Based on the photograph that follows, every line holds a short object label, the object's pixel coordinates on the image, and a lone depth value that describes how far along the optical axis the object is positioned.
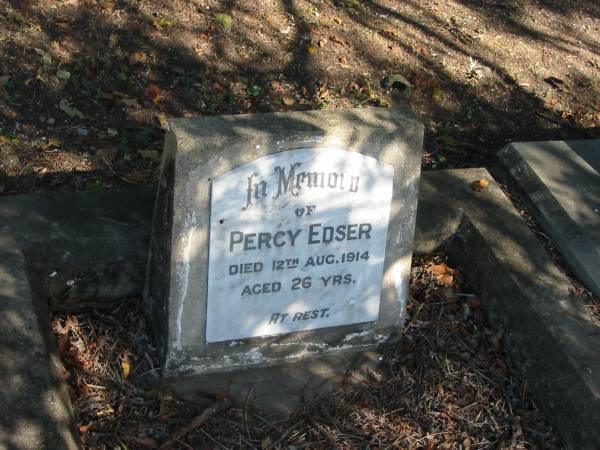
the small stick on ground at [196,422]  3.61
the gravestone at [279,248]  3.50
